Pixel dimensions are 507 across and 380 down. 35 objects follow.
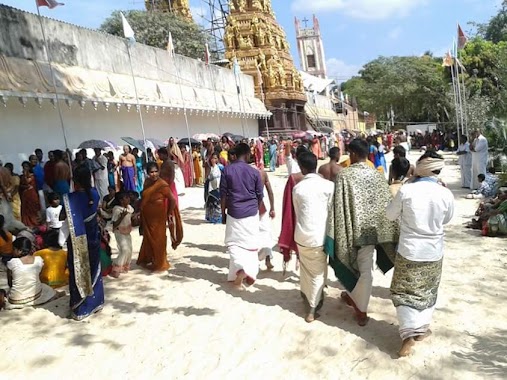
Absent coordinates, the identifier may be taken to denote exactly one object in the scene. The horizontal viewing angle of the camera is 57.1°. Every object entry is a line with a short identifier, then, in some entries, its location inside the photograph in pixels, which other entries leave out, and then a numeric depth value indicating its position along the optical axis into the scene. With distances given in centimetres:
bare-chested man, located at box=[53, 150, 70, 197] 808
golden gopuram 2711
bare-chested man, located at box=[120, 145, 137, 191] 1105
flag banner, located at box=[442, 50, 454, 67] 1983
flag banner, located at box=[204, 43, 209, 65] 2103
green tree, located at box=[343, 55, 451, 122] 3766
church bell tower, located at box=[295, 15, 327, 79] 7906
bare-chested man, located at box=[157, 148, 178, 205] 628
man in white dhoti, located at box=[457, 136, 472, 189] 1133
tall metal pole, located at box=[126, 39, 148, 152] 1235
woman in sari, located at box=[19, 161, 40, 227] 815
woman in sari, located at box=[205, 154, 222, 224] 842
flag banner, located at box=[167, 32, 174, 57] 1715
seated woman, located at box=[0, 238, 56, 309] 476
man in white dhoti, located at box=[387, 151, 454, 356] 329
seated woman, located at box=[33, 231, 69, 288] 538
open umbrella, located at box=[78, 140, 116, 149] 1118
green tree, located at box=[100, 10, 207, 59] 3300
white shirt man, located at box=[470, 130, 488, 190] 1054
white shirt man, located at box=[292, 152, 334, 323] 398
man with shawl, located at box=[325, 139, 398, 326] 380
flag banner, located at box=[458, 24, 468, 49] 1762
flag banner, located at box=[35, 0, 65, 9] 846
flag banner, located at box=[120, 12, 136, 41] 1200
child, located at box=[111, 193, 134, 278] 555
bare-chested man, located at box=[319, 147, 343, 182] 498
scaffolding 3728
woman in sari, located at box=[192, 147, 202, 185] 1495
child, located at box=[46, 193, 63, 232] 687
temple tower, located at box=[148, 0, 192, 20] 3926
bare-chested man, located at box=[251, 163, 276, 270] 546
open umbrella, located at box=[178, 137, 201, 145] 1606
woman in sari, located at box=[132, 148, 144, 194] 1152
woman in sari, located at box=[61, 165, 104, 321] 435
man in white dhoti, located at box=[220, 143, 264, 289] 495
